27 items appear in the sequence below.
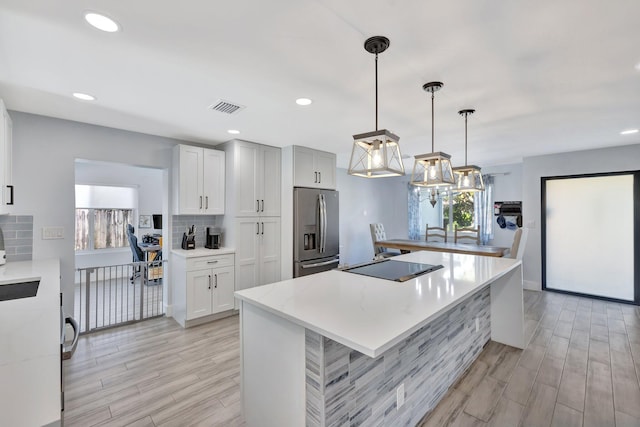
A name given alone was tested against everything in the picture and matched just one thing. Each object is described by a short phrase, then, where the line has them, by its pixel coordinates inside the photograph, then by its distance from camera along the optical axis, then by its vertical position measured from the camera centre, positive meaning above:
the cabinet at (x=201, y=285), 3.44 -0.86
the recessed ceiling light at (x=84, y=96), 2.34 +0.96
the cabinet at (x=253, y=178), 3.85 +0.50
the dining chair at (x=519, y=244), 4.03 -0.40
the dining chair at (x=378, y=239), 5.85 -0.50
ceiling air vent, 2.56 +0.98
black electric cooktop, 2.12 -0.44
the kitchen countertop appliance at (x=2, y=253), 2.51 -0.33
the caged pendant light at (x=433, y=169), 2.27 +0.38
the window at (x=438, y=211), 6.88 +0.10
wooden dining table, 4.29 -0.53
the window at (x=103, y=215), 5.75 -0.01
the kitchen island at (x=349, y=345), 1.32 -0.71
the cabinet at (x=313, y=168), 4.14 +0.69
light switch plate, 2.93 -0.19
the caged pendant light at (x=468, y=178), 2.78 +0.36
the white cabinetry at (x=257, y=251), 3.89 -0.50
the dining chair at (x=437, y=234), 6.27 -0.42
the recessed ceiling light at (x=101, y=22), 1.43 +0.97
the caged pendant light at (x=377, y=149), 1.67 +0.40
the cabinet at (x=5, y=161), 2.17 +0.42
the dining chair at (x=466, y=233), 5.67 -0.36
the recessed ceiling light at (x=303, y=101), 2.47 +0.98
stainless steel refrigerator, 4.11 -0.23
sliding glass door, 4.19 -0.29
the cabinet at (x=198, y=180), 3.63 +0.44
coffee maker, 3.83 -0.34
